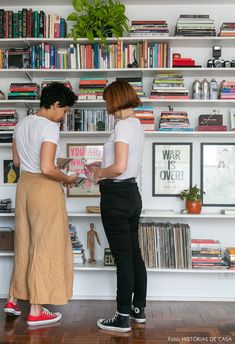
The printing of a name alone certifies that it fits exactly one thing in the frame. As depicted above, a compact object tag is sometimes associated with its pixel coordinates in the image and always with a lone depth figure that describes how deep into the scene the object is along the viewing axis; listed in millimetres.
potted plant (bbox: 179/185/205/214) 3584
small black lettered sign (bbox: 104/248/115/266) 3576
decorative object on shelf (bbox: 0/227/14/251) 3635
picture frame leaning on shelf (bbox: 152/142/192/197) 3793
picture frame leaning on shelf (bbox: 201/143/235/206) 3766
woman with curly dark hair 2885
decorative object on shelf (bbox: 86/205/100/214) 3601
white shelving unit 3717
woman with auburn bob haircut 2748
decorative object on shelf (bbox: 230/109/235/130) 3704
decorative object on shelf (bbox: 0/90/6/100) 3697
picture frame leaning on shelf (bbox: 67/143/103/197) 3807
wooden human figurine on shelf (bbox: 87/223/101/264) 3711
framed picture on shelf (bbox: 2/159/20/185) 3859
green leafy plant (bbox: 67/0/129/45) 3506
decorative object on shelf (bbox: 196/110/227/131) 3646
